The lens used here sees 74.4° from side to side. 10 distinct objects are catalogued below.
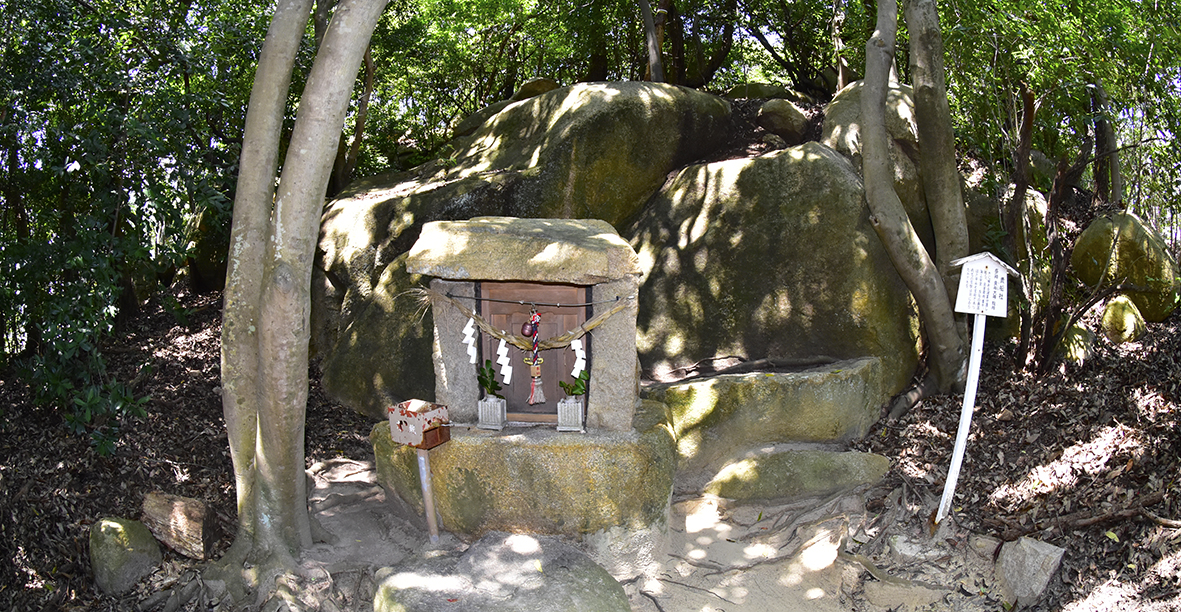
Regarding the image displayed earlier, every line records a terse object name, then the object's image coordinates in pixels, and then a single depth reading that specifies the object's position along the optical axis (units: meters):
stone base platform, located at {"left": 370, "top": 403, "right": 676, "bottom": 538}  5.98
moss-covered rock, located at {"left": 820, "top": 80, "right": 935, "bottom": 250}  9.09
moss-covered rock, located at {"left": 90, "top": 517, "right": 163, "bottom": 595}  5.73
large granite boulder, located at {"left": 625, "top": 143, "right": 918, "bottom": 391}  8.02
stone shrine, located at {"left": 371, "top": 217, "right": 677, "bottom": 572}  5.98
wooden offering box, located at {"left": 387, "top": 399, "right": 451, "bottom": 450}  5.95
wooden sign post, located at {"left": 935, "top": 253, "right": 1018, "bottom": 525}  5.80
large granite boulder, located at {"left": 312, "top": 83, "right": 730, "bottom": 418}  8.95
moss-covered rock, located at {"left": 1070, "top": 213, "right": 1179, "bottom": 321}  8.33
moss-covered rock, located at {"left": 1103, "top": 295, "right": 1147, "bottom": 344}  8.06
